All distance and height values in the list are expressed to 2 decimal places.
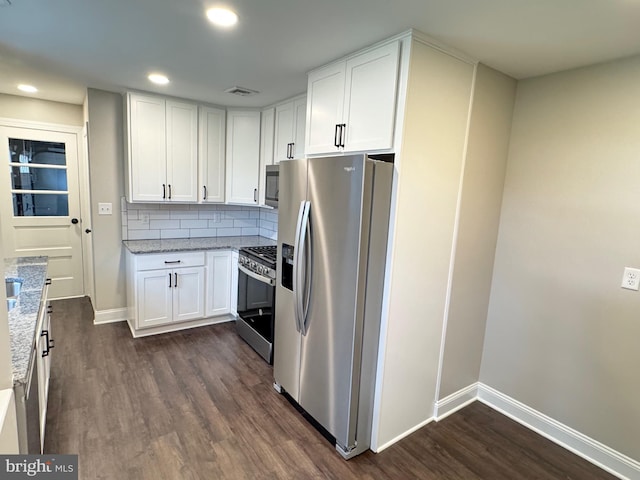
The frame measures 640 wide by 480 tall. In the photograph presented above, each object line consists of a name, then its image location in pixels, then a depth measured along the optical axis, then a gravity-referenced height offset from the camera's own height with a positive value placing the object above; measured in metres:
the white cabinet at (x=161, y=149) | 3.35 +0.39
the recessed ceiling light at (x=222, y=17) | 1.70 +0.89
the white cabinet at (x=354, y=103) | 1.92 +0.60
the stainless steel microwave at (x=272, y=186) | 3.16 +0.07
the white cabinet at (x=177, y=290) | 3.31 -1.04
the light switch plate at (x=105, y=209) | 3.55 -0.26
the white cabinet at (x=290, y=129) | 3.19 +0.64
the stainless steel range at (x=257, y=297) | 2.98 -0.99
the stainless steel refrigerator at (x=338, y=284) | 1.88 -0.51
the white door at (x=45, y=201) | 3.93 -0.25
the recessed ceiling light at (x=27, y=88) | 3.37 +0.92
